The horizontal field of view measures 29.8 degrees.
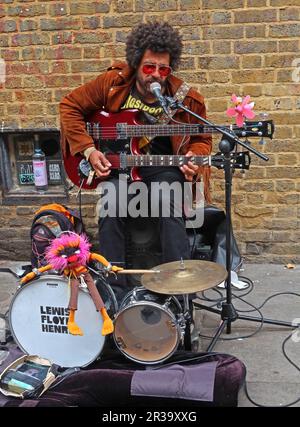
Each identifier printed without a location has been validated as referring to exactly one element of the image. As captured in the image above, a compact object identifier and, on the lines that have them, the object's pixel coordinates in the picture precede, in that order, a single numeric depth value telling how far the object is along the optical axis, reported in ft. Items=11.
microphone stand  9.41
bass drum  8.84
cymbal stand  9.02
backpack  10.80
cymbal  8.43
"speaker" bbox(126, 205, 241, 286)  11.68
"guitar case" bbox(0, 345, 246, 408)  8.18
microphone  9.37
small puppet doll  8.61
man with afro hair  10.80
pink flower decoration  9.84
